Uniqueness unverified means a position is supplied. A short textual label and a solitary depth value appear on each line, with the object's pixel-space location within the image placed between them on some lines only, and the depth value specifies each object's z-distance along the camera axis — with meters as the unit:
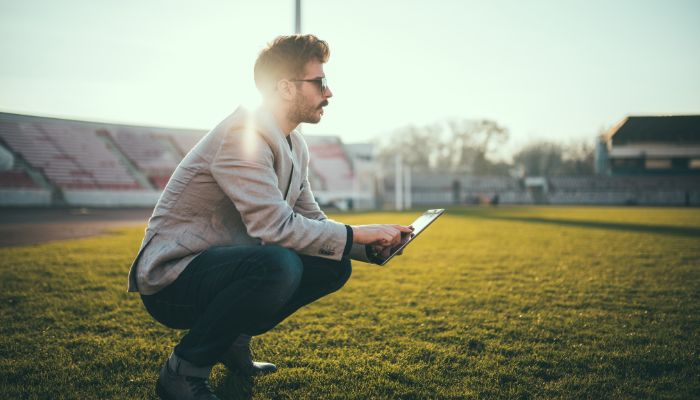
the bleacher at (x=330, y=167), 40.25
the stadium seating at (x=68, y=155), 29.22
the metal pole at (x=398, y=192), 36.23
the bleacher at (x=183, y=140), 36.90
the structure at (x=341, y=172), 29.03
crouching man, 1.98
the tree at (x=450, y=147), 67.94
